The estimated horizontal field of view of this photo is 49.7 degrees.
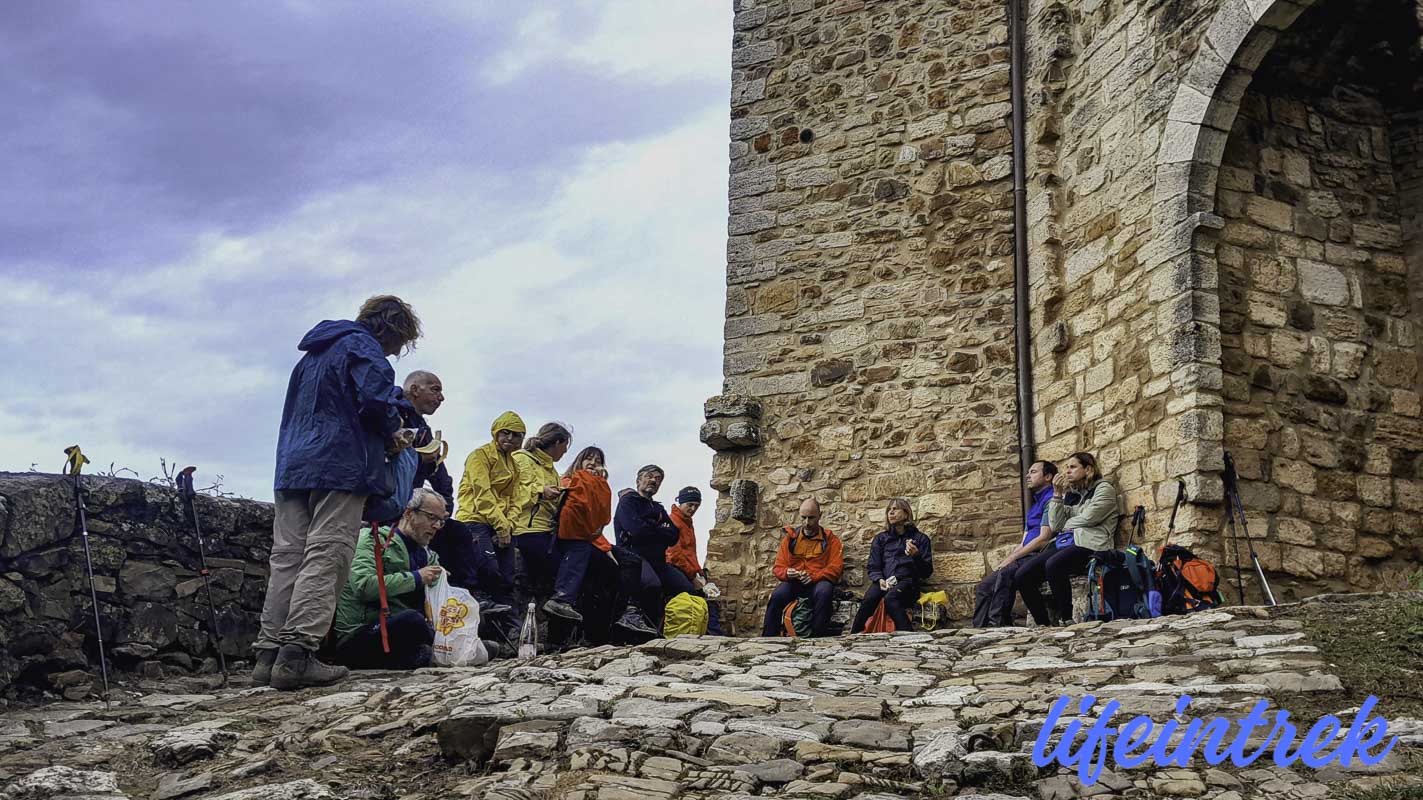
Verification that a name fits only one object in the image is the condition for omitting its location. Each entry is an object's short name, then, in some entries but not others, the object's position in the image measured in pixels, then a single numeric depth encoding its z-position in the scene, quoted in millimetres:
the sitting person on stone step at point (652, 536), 9297
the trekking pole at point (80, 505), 7023
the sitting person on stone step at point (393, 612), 7277
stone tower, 9023
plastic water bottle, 7918
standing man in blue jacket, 6695
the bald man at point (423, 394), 7500
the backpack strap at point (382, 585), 7137
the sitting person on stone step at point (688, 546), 9961
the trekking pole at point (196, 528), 7582
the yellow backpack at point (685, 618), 9203
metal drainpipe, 10328
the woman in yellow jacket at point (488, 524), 8352
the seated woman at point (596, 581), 8523
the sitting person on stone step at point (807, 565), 9906
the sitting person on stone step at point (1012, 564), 8938
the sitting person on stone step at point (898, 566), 9586
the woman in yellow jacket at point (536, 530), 8820
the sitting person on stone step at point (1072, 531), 8406
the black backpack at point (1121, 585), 7895
